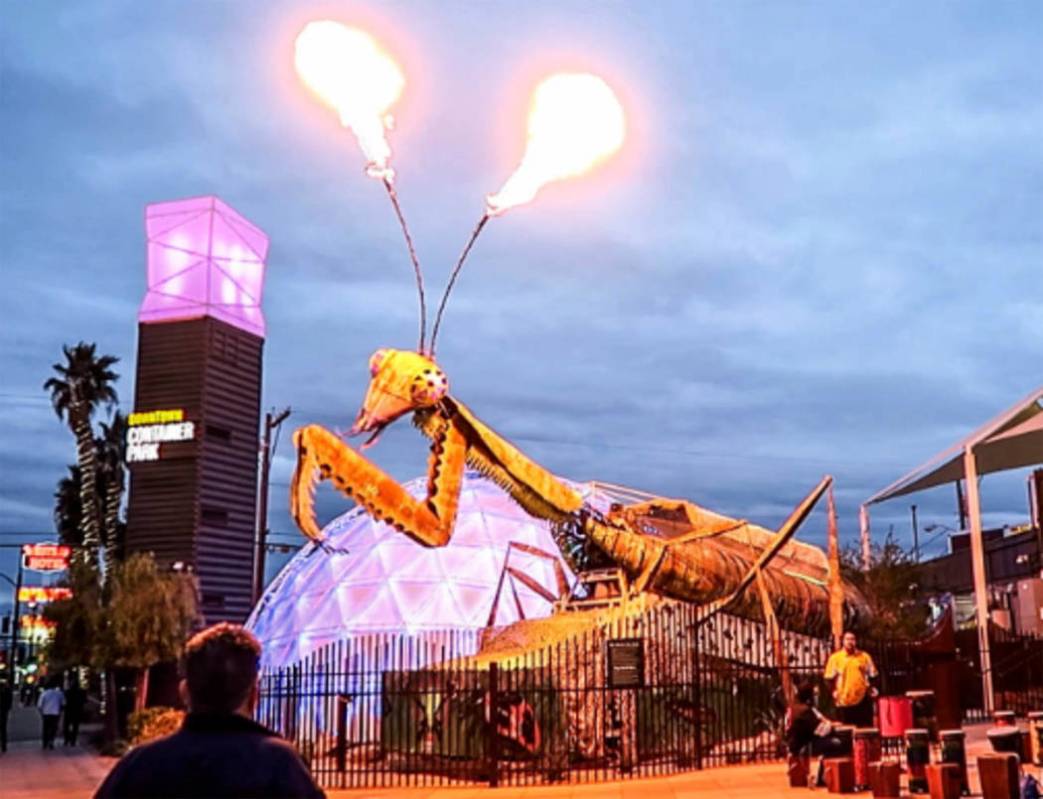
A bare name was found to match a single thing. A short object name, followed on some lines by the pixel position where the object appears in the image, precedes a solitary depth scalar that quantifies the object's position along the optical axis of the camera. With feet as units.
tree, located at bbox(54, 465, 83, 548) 159.94
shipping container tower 137.69
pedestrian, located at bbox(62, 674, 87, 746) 81.92
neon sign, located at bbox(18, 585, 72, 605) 168.86
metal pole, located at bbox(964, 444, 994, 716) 67.77
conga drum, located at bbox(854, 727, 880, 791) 38.34
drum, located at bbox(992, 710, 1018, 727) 37.06
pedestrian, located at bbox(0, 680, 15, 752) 76.18
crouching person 40.11
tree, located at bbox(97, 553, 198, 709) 76.64
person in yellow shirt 42.57
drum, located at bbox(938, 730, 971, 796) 34.68
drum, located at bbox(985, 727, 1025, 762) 32.78
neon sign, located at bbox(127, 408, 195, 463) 138.82
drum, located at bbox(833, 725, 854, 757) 40.19
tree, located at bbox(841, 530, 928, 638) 90.17
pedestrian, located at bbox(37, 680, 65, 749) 76.95
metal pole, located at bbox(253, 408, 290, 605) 104.60
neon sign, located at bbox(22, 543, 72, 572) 143.96
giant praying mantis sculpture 35.76
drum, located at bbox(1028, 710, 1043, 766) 37.78
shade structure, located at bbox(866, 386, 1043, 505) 76.64
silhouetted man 9.56
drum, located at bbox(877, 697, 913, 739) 42.24
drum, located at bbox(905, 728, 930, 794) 34.71
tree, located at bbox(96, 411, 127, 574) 152.25
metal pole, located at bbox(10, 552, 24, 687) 148.99
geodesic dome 83.71
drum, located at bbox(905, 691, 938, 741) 41.22
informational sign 46.01
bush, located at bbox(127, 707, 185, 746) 52.75
